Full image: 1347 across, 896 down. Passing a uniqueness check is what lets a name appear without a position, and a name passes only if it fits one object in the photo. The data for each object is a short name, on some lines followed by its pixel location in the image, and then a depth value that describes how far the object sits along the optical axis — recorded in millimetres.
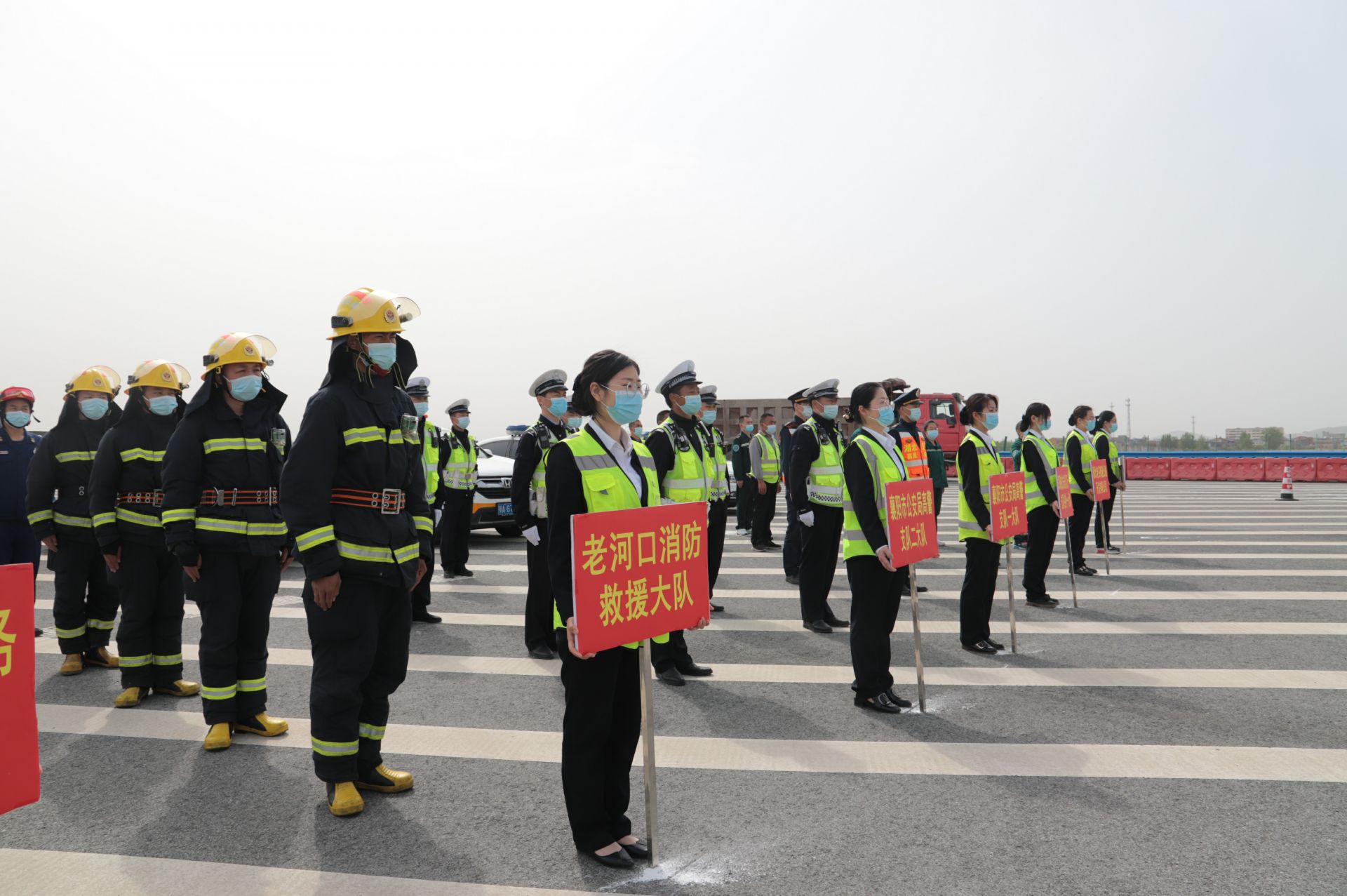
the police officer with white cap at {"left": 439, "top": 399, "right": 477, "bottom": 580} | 10609
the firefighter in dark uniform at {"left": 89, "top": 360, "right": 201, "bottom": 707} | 5629
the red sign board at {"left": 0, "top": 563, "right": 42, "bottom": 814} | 2463
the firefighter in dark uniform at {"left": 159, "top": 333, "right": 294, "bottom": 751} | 4793
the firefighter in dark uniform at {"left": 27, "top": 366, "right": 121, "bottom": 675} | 6484
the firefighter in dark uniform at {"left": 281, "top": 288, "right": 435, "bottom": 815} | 3838
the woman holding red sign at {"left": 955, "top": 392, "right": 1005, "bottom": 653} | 6797
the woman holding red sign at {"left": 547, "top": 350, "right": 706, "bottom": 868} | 3406
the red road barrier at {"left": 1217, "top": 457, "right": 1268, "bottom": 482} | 28812
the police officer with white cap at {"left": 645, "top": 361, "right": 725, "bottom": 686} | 6786
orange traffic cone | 20719
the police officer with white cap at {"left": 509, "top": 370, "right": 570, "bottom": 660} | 6805
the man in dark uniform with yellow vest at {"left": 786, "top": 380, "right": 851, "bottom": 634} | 7703
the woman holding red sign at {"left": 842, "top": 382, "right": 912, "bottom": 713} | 5289
